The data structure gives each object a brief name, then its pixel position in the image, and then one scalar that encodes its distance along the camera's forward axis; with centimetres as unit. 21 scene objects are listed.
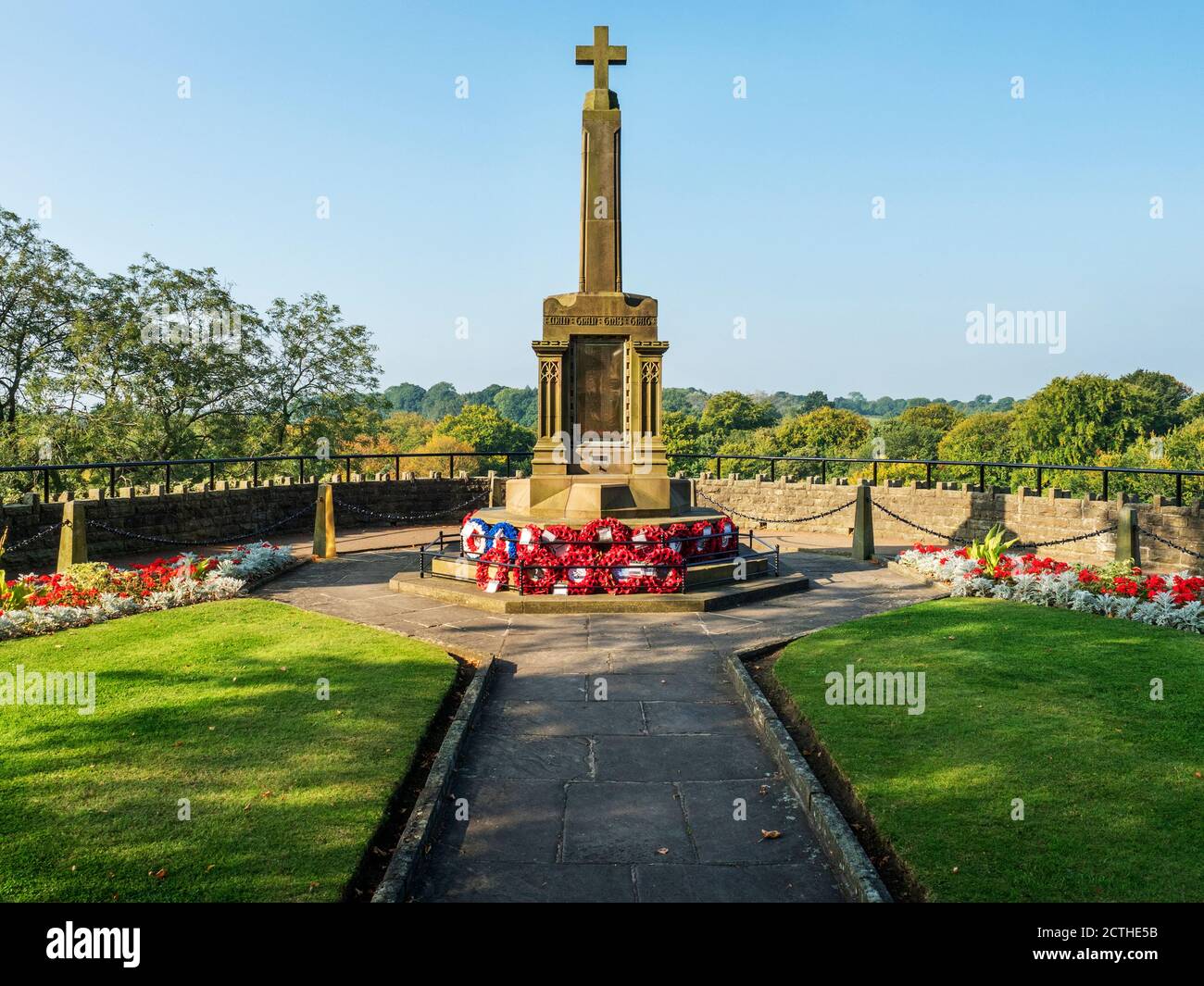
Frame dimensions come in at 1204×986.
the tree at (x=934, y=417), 7757
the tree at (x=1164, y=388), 6237
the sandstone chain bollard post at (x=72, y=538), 1122
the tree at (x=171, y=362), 2686
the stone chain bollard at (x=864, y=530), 1470
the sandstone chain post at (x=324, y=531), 1461
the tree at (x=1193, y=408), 5791
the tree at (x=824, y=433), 7012
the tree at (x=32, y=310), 2581
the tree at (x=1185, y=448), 4225
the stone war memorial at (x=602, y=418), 1211
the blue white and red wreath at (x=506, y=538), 1114
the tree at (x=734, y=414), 8269
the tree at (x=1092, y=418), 5381
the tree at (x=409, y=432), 7253
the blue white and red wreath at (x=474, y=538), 1184
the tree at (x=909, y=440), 6962
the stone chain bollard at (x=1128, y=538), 1212
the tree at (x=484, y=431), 6694
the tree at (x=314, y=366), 3177
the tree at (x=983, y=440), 5748
